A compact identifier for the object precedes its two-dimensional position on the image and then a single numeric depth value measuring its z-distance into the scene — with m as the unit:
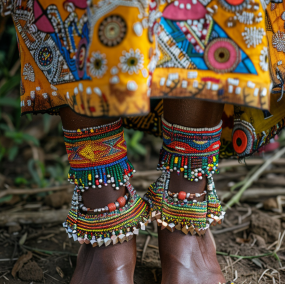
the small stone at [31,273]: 0.95
